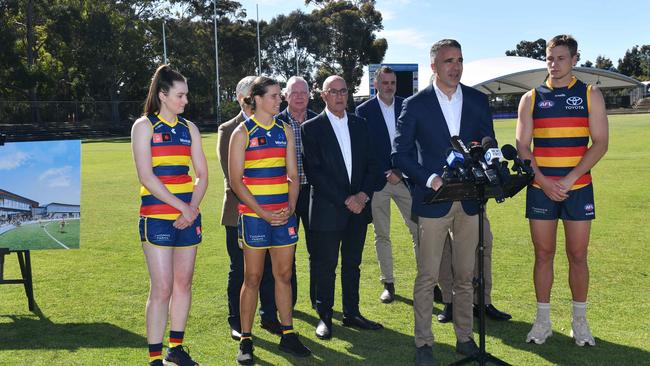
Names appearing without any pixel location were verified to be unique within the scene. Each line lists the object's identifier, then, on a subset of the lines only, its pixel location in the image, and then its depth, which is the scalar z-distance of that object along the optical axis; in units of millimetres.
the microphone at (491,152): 3694
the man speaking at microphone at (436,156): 4406
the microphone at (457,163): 3703
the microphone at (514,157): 3871
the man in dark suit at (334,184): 5117
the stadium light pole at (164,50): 58569
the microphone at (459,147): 3792
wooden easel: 5832
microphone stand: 3697
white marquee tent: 77188
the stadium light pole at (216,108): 58281
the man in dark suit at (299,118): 5336
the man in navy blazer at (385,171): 6164
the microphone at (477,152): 3766
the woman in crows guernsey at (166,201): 4145
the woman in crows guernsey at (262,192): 4496
